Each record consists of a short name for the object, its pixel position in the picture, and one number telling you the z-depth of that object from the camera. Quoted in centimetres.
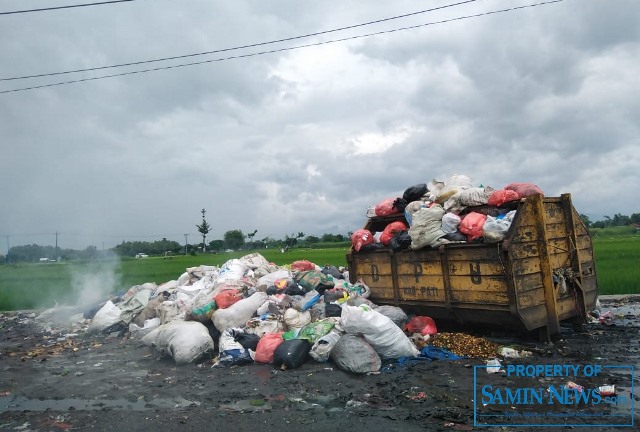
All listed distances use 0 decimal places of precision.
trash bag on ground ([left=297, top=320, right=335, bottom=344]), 547
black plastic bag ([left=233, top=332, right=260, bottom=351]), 567
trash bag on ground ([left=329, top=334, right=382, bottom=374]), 475
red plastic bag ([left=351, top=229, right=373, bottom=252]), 713
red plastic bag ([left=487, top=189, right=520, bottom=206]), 562
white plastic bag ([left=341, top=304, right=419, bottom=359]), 501
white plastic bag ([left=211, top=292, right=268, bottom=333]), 618
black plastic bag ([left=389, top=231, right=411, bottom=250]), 638
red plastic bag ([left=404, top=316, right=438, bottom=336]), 596
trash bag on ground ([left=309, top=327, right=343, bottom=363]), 518
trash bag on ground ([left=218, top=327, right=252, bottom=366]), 547
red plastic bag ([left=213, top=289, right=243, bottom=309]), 658
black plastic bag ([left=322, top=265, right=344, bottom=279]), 863
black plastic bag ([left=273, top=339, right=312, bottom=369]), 507
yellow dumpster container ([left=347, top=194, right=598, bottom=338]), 518
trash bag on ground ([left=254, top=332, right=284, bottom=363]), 539
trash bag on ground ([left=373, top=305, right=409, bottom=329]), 598
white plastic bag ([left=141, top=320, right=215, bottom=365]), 563
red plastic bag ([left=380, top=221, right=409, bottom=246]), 673
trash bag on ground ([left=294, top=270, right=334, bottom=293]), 734
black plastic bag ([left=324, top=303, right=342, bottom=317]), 624
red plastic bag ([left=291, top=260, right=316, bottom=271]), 873
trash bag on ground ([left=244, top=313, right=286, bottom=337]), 597
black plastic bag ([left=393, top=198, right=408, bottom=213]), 701
